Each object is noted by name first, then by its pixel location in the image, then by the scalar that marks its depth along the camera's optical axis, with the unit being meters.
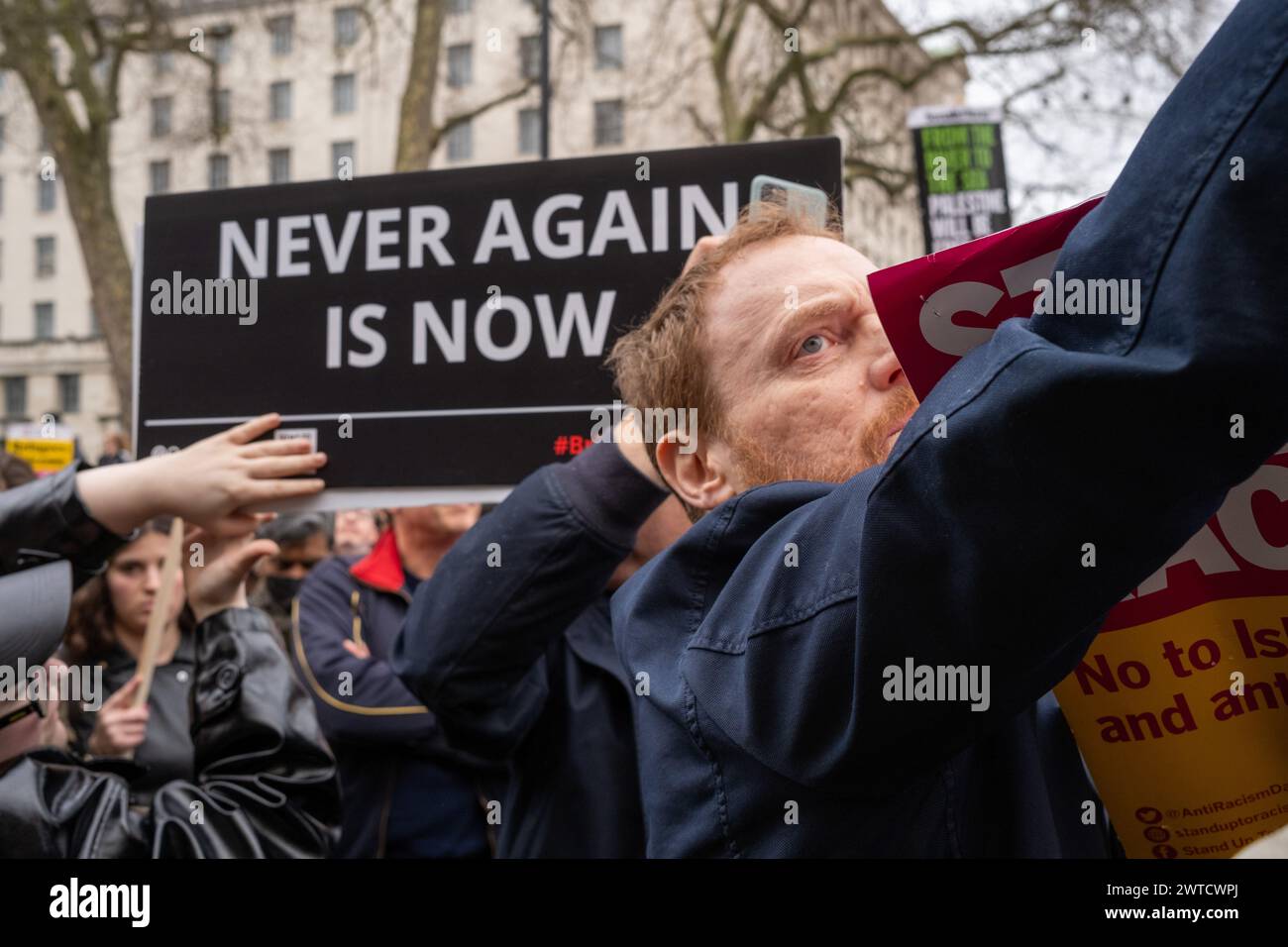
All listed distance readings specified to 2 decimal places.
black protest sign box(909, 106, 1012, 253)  6.23
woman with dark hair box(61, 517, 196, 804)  3.29
